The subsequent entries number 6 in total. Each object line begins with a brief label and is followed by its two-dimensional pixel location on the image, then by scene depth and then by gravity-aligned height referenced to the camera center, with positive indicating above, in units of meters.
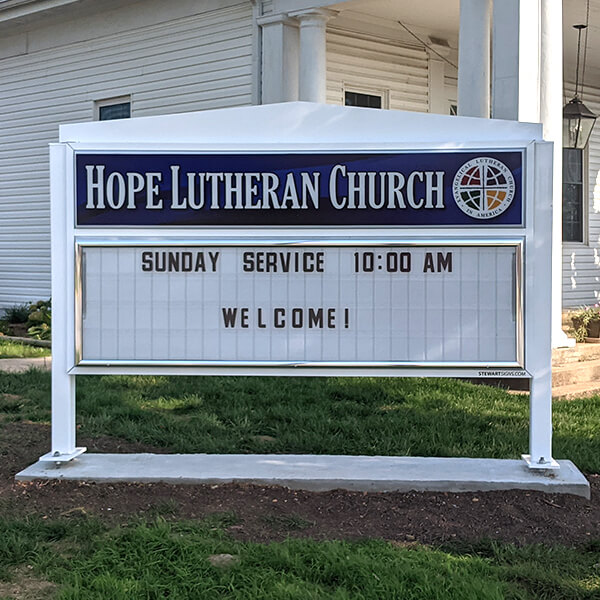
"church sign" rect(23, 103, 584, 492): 5.53 +0.20
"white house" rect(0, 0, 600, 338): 9.32 +2.87
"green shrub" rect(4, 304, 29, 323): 15.01 -0.56
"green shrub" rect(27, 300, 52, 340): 13.45 -0.61
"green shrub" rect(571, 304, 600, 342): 11.13 -0.50
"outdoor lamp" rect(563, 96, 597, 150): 12.29 +2.19
